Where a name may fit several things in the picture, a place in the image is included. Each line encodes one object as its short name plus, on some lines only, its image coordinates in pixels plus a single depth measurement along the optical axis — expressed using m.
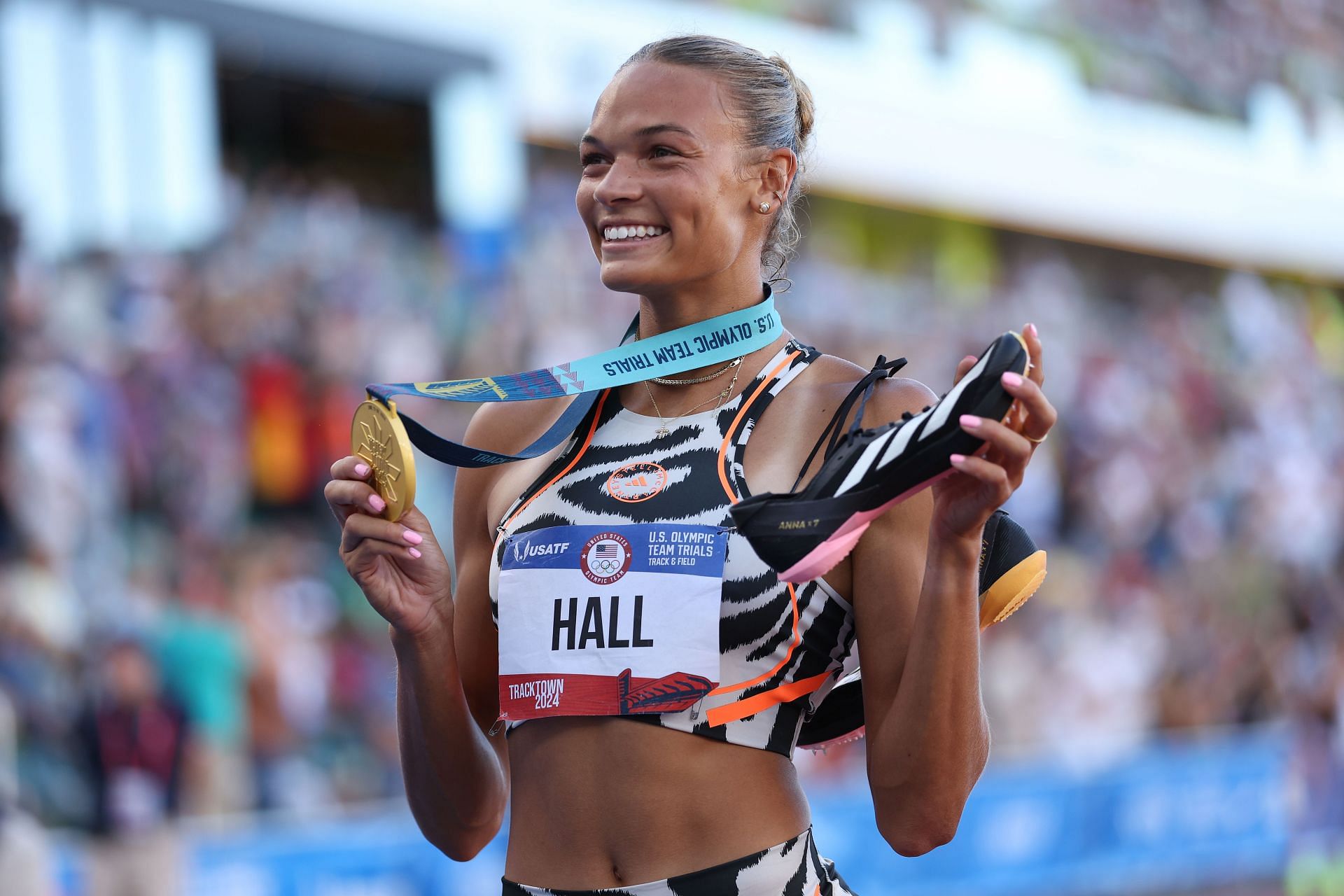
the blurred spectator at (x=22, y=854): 9.36
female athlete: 3.95
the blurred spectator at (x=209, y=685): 12.68
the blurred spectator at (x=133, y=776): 11.62
